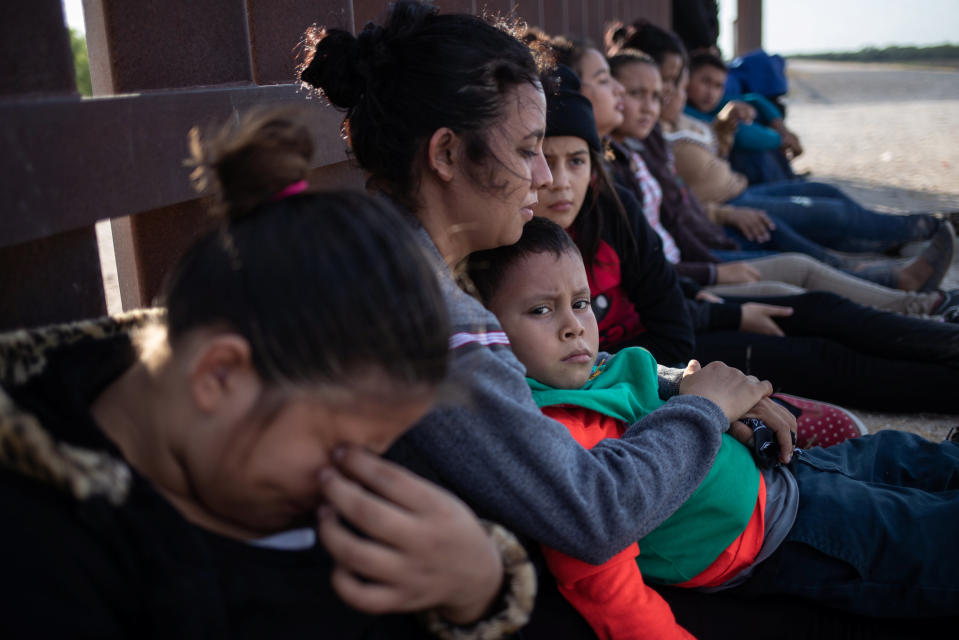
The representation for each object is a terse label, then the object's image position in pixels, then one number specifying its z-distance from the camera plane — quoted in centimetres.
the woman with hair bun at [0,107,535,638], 94
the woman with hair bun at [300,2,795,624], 146
